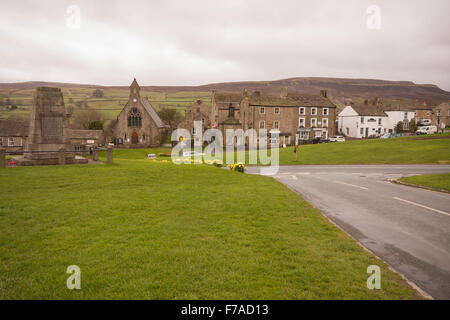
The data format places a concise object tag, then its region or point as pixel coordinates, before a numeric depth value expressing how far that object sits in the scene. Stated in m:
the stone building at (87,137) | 64.69
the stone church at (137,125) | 74.44
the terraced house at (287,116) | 64.44
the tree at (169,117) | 98.00
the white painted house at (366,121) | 70.38
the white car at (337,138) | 61.44
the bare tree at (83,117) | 87.12
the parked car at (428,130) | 60.91
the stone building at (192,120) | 77.06
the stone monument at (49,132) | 19.29
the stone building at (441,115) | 83.44
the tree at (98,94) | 174.00
